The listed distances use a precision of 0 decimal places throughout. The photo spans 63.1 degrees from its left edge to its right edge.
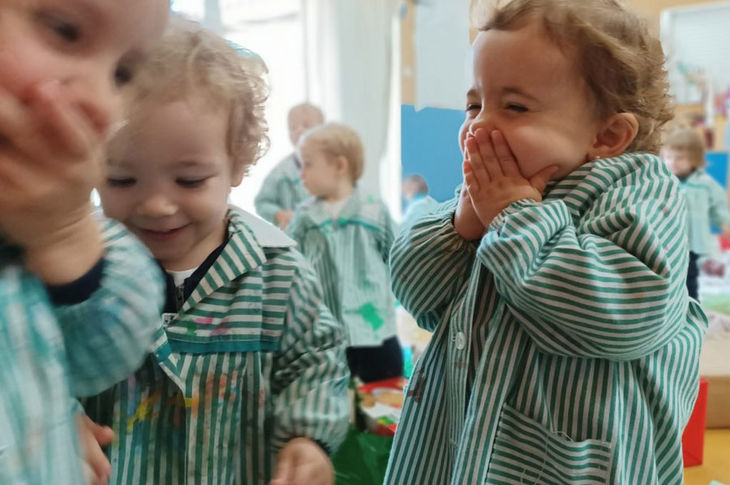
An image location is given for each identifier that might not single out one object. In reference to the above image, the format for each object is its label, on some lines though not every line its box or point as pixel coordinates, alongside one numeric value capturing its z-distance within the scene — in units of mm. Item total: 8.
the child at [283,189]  2344
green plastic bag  1171
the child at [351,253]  1817
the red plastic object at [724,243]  3363
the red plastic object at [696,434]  913
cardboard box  1030
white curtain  3002
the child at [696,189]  2748
